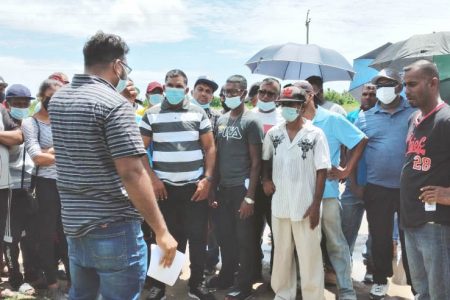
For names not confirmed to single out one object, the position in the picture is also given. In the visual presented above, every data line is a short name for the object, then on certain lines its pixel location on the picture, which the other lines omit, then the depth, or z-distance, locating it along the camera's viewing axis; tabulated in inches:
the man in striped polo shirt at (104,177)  87.4
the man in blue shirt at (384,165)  157.8
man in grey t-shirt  163.2
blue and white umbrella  232.7
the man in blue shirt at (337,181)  158.1
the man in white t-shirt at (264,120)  175.8
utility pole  1019.4
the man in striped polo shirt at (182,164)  161.9
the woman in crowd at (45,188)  162.6
